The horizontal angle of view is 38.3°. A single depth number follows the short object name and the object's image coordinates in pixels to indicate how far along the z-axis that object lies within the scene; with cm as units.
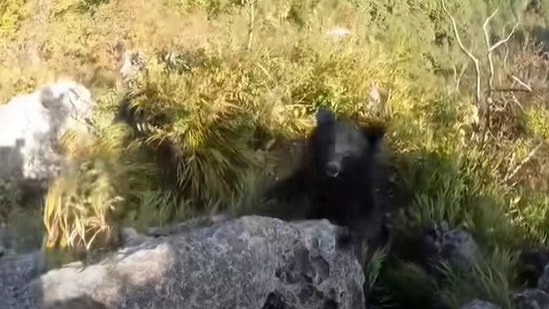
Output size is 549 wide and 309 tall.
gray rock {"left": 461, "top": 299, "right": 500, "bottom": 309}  432
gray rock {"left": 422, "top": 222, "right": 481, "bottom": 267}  529
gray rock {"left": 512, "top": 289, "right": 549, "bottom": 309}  446
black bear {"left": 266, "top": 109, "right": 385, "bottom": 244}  530
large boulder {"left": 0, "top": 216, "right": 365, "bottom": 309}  348
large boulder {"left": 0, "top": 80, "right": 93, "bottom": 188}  625
